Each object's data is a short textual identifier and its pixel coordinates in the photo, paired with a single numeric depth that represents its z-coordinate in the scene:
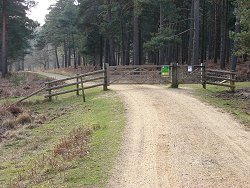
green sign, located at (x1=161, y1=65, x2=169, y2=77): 20.61
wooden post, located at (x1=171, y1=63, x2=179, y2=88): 20.12
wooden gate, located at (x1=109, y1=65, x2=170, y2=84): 21.08
